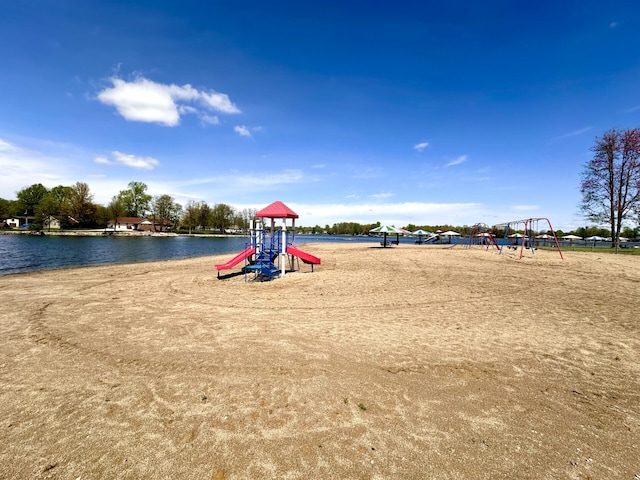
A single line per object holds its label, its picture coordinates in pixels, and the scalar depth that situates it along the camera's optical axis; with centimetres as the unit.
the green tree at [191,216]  11431
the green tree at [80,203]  8694
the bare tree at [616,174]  2886
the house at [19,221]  9861
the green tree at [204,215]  11619
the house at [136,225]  9708
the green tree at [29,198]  10531
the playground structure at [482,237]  3834
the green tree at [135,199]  11132
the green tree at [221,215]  12281
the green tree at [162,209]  10756
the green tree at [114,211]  9419
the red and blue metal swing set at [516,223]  2634
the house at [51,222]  8614
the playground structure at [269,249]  1511
